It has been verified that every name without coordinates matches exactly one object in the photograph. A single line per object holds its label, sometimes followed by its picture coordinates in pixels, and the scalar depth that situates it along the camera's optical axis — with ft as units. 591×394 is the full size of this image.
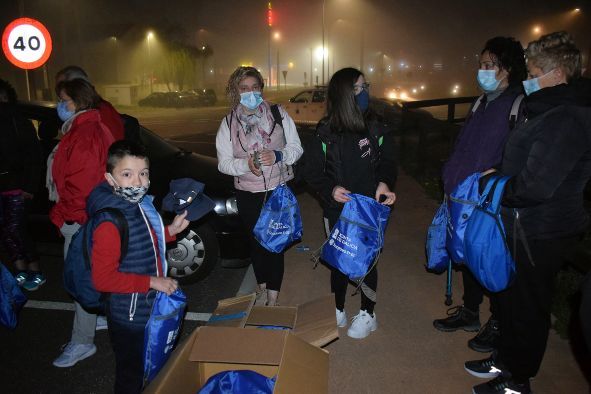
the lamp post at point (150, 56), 146.41
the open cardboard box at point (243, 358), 7.26
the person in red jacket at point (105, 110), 10.64
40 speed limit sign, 19.39
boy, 7.42
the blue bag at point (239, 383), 7.56
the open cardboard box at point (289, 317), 9.15
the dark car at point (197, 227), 14.47
